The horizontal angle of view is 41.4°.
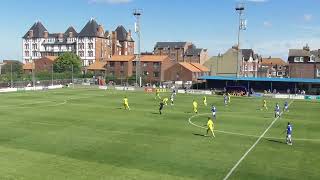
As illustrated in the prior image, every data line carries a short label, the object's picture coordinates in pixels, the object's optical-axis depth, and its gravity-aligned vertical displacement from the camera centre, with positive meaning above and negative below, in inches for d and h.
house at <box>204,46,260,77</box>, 5684.1 +216.0
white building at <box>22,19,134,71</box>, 6697.8 +602.6
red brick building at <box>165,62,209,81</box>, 5039.4 +89.6
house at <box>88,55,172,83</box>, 5162.4 +154.4
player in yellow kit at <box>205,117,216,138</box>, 1451.8 -155.4
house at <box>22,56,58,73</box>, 6077.8 +199.6
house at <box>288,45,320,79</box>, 4677.7 +191.3
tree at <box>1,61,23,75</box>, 6063.0 +159.8
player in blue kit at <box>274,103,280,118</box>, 2080.5 -164.3
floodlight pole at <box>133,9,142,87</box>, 4081.2 +216.9
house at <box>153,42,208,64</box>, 6692.9 +456.9
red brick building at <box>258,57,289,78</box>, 6837.1 +144.8
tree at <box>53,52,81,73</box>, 5649.6 +210.6
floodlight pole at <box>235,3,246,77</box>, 3732.8 +503.6
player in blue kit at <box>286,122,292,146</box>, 1350.9 -183.6
